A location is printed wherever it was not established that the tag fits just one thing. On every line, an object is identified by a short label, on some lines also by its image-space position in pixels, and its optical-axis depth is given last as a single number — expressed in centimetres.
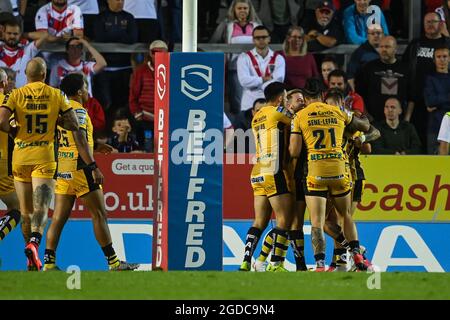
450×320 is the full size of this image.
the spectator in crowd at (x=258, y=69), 1966
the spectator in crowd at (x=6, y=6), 2009
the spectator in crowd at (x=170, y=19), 2041
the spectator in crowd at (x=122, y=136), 1847
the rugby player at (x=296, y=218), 1527
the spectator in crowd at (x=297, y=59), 1984
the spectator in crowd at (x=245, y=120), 1950
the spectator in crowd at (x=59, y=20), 1989
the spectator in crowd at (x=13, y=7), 2002
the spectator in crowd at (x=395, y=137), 1888
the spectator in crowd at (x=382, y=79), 1981
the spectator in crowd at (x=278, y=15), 2098
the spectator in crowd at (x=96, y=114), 1867
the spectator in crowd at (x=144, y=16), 2041
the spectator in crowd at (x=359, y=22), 2064
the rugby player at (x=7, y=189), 1562
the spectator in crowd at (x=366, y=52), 2017
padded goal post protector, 1357
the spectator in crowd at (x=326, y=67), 1969
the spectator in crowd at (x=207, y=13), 2111
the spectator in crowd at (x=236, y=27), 2014
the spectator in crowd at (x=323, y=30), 2045
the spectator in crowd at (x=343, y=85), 1861
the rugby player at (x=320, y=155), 1466
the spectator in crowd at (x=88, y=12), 2041
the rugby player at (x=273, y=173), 1514
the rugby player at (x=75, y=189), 1470
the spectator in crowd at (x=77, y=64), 1945
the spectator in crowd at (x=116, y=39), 2006
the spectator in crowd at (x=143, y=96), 1919
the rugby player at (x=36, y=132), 1436
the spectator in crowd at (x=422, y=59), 2008
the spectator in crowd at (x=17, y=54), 1925
